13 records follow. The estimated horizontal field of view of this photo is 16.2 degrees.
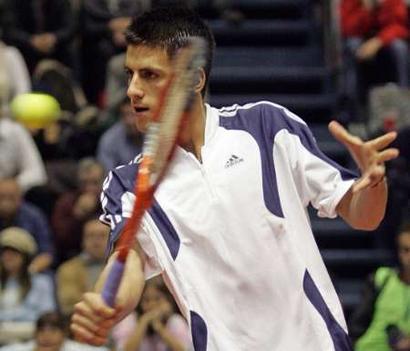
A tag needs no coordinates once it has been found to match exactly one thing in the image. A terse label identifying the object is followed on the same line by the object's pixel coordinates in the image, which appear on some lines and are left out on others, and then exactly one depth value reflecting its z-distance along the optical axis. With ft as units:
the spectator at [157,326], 32.48
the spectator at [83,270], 35.12
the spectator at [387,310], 31.42
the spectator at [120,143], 39.93
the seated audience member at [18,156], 39.78
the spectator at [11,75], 41.52
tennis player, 17.08
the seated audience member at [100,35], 45.96
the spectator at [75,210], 37.81
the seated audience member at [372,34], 43.55
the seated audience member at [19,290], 33.47
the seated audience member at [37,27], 45.47
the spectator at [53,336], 31.42
